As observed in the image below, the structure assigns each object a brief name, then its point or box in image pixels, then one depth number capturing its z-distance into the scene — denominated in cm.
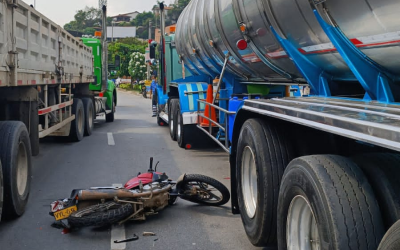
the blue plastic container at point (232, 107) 727
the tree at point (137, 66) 5203
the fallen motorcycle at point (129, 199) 517
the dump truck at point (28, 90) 547
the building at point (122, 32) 11842
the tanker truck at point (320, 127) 275
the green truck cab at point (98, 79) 1700
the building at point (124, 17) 16382
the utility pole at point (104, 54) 1723
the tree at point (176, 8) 8486
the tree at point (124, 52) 5781
